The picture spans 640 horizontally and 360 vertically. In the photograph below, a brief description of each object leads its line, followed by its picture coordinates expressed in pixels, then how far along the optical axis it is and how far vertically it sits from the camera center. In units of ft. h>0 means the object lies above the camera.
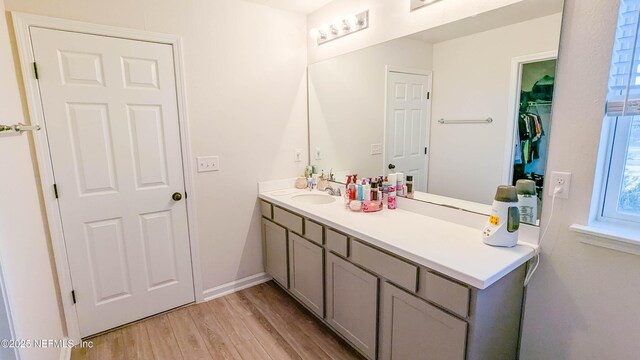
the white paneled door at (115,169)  6.02 -0.78
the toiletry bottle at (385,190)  6.90 -1.34
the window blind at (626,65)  3.82 +0.80
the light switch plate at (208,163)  7.65 -0.78
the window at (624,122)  3.84 +0.08
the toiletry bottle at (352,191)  7.22 -1.41
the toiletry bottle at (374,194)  6.80 -1.40
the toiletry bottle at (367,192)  6.93 -1.40
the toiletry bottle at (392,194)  6.82 -1.41
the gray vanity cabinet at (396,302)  4.11 -2.76
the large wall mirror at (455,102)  4.70 +0.55
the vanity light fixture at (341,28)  7.33 +2.65
